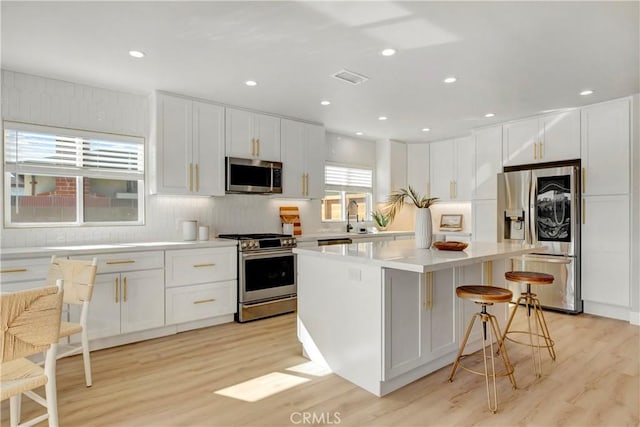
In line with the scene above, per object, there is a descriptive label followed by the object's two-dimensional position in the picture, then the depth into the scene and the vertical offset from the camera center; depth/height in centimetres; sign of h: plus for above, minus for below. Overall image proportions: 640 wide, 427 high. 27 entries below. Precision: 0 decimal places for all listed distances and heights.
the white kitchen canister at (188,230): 412 -18
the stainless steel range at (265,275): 409 -70
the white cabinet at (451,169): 601 +75
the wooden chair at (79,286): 252 -49
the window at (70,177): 337 +37
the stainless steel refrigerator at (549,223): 434 -11
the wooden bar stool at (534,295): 284 -65
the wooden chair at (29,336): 141 -49
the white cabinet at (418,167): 650 +83
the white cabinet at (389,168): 629 +80
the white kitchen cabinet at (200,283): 367 -72
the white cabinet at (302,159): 484 +75
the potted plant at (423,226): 294 -9
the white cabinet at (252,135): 434 +96
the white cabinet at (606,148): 403 +74
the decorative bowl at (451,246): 284 -24
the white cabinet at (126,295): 322 -73
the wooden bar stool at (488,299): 230 -53
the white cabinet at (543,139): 441 +95
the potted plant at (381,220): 620 -10
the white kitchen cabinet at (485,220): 518 -8
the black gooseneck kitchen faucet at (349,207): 595 +12
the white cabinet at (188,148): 386 +72
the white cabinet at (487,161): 513 +75
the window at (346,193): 586 +35
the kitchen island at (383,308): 238 -67
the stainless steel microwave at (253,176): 433 +46
